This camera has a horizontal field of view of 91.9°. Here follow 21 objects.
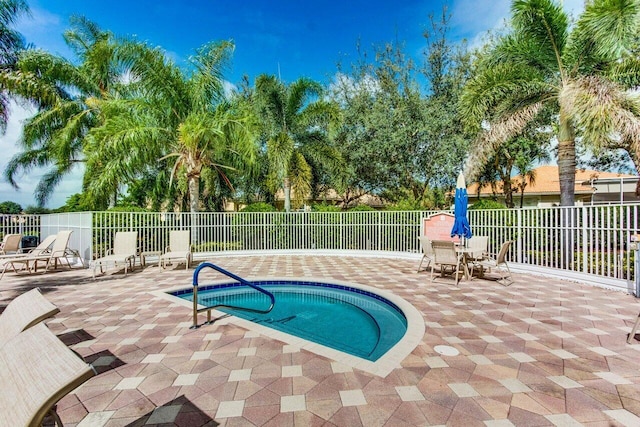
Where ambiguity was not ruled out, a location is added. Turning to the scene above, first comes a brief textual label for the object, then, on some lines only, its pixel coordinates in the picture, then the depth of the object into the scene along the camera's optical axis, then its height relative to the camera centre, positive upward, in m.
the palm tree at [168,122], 12.11 +3.75
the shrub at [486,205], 11.78 +0.19
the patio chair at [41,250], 9.68 -1.14
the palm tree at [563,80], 8.58 +4.47
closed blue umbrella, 9.16 -0.08
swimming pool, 3.67 -1.82
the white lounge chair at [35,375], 1.46 -0.84
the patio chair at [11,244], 10.80 -0.99
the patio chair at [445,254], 7.94 -1.15
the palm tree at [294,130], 14.12 +4.10
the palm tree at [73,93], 15.19 +6.62
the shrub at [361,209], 14.43 +0.13
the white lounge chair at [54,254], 9.34 -1.22
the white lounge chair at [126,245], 9.93 -1.00
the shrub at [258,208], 14.66 +0.24
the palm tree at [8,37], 11.55 +6.96
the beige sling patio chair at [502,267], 8.05 -1.68
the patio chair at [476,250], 8.65 -1.12
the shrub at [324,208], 14.83 +0.18
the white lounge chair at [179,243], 11.06 -1.04
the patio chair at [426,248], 9.34 -1.14
